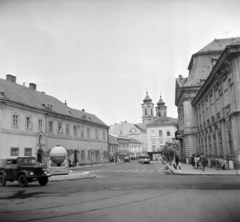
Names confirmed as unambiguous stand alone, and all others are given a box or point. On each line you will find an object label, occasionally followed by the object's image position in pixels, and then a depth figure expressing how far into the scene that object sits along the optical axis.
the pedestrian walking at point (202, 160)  25.50
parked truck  15.95
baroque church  100.38
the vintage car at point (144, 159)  57.76
